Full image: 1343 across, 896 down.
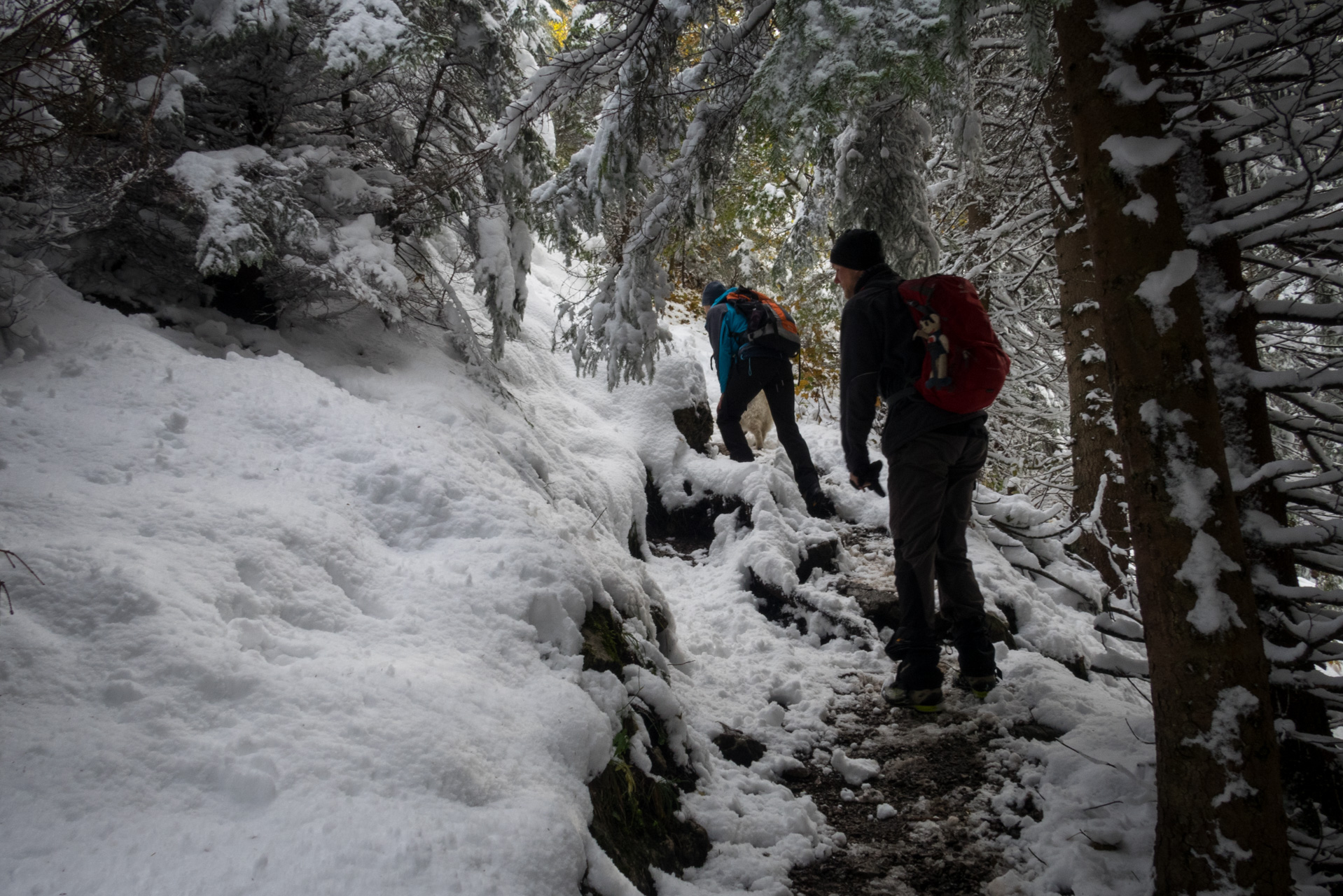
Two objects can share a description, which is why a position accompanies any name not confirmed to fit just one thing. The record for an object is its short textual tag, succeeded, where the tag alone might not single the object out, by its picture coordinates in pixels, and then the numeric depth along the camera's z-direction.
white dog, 10.77
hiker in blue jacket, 6.42
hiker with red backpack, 3.42
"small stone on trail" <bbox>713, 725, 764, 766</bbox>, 3.56
